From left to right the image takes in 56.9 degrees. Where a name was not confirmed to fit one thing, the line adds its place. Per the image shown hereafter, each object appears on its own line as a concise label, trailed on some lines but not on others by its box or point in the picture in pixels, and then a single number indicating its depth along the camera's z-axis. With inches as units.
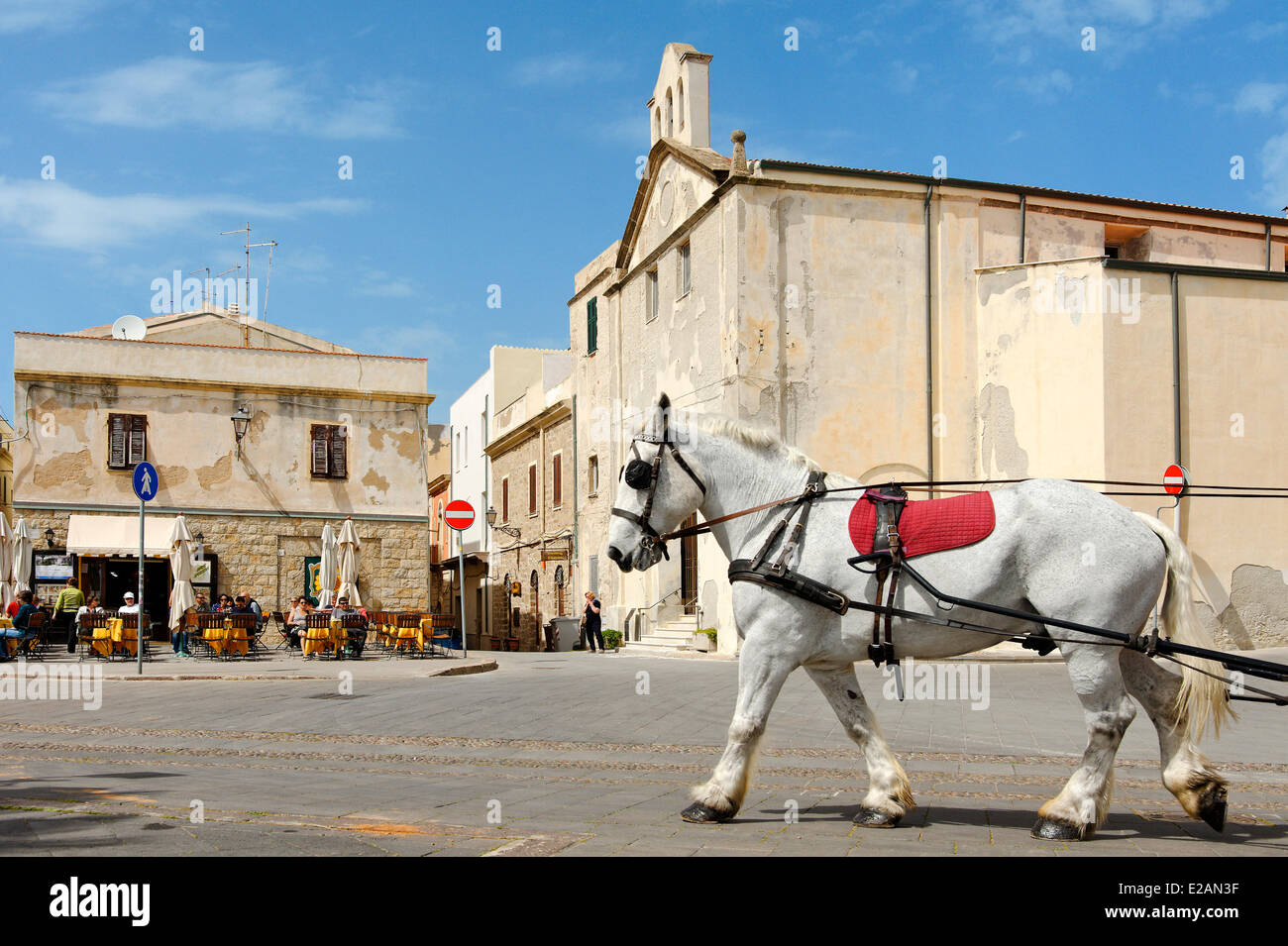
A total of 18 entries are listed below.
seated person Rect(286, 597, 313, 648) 1015.0
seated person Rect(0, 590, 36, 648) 869.8
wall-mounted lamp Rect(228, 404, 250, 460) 1227.9
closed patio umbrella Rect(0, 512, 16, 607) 975.0
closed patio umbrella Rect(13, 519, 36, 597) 989.8
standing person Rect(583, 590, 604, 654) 1115.9
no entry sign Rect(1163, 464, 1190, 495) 822.0
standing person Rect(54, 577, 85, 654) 1010.7
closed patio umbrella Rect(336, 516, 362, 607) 1030.4
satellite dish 1312.7
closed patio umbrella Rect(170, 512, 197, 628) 932.6
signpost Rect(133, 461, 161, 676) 674.8
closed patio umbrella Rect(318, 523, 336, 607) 1018.7
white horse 220.8
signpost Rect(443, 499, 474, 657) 829.2
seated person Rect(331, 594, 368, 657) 897.5
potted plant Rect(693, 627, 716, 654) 917.2
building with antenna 1194.6
